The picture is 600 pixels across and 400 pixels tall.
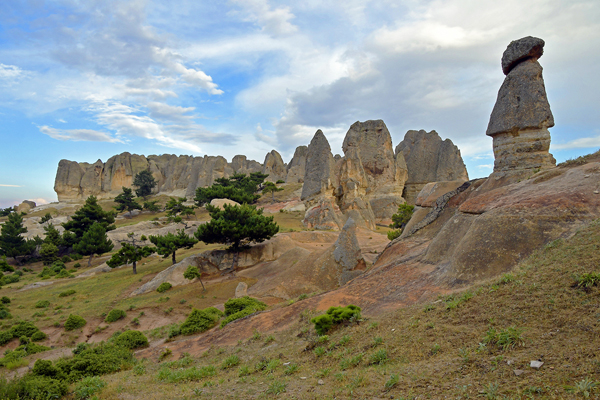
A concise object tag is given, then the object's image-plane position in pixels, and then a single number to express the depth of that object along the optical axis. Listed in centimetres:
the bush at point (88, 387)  793
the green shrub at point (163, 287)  2503
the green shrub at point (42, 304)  2321
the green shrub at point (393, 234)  2781
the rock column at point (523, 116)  1494
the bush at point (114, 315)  1983
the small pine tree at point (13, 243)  4084
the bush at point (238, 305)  1703
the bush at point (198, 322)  1556
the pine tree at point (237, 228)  2661
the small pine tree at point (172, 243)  3006
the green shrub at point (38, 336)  1736
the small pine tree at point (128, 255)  3073
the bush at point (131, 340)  1432
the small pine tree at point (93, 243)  3728
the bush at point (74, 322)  1875
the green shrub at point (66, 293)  2561
